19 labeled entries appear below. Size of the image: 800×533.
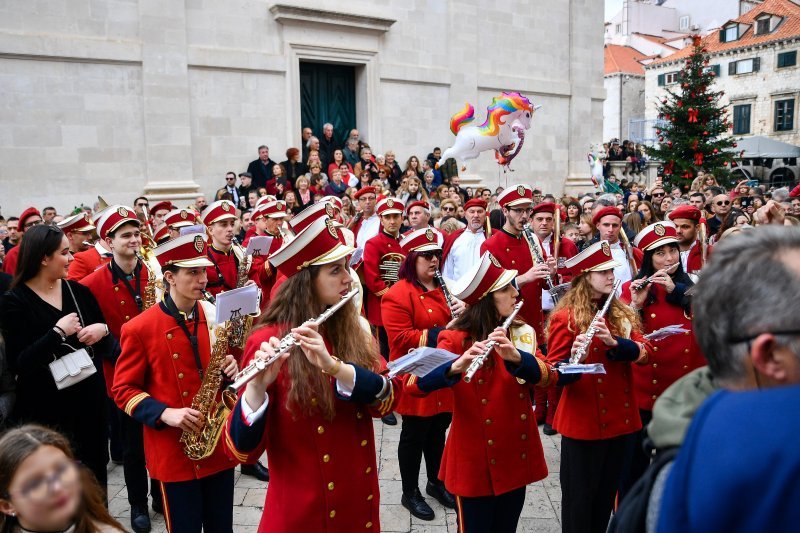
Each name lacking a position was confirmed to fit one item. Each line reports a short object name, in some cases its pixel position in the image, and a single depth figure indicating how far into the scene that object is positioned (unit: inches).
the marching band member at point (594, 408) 164.2
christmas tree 849.5
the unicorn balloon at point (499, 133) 492.7
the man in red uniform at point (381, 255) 318.7
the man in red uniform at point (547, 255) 280.5
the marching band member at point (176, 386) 150.5
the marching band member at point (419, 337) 208.1
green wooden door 702.5
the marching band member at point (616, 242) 286.7
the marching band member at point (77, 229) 302.7
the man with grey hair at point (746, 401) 43.9
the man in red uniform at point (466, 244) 333.5
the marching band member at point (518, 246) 283.0
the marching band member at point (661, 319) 196.9
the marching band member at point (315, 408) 114.4
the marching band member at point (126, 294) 204.7
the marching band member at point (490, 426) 146.6
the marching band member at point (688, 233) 267.1
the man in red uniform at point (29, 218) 347.4
